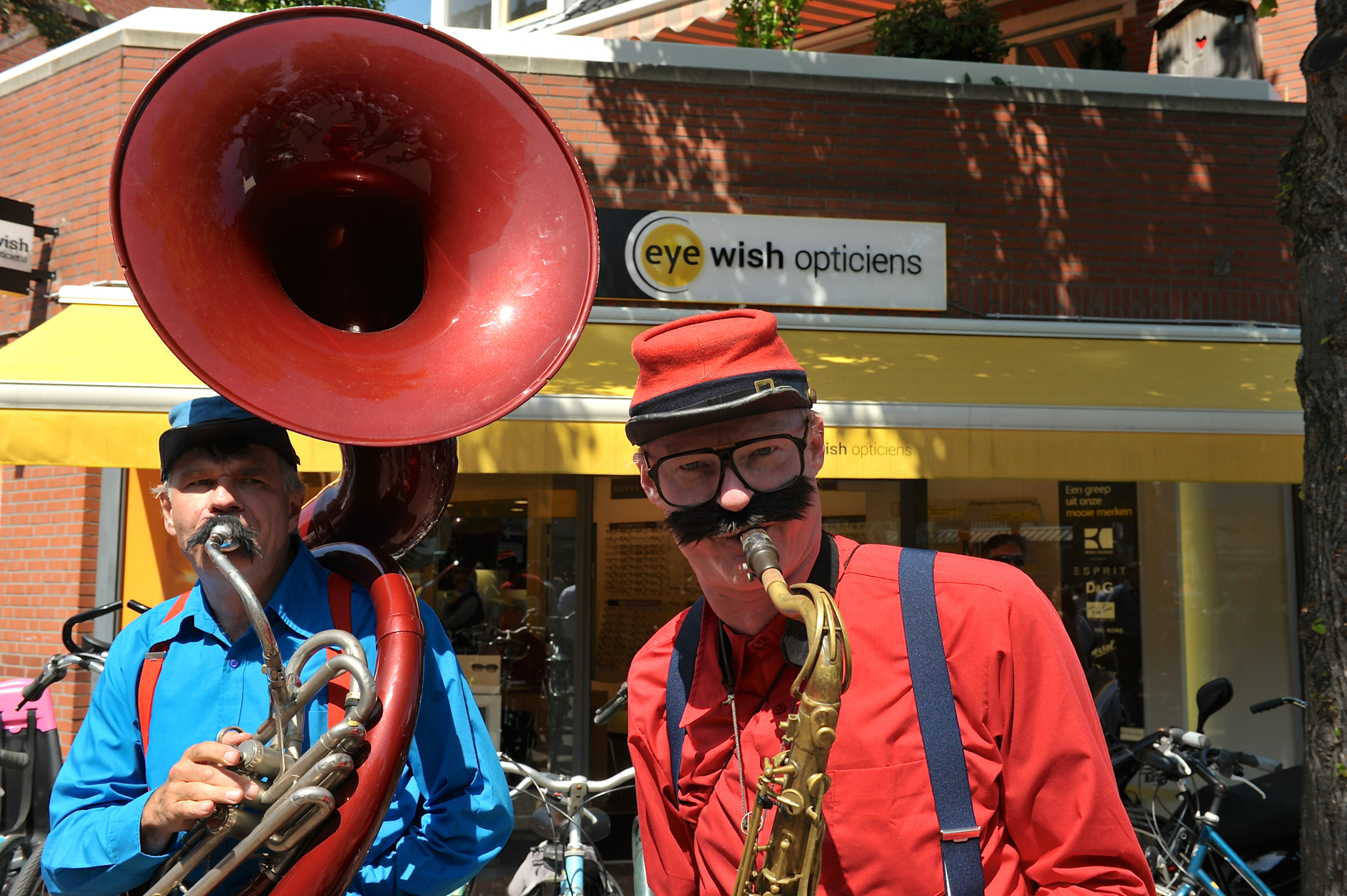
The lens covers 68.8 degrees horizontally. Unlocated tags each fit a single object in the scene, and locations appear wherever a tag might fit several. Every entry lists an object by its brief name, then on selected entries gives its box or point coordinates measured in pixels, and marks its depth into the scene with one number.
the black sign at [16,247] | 6.56
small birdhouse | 7.61
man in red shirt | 1.35
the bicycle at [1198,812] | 4.11
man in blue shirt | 1.68
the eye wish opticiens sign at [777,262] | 6.61
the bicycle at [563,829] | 3.68
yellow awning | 4.30
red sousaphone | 1.66
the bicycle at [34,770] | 4.04
